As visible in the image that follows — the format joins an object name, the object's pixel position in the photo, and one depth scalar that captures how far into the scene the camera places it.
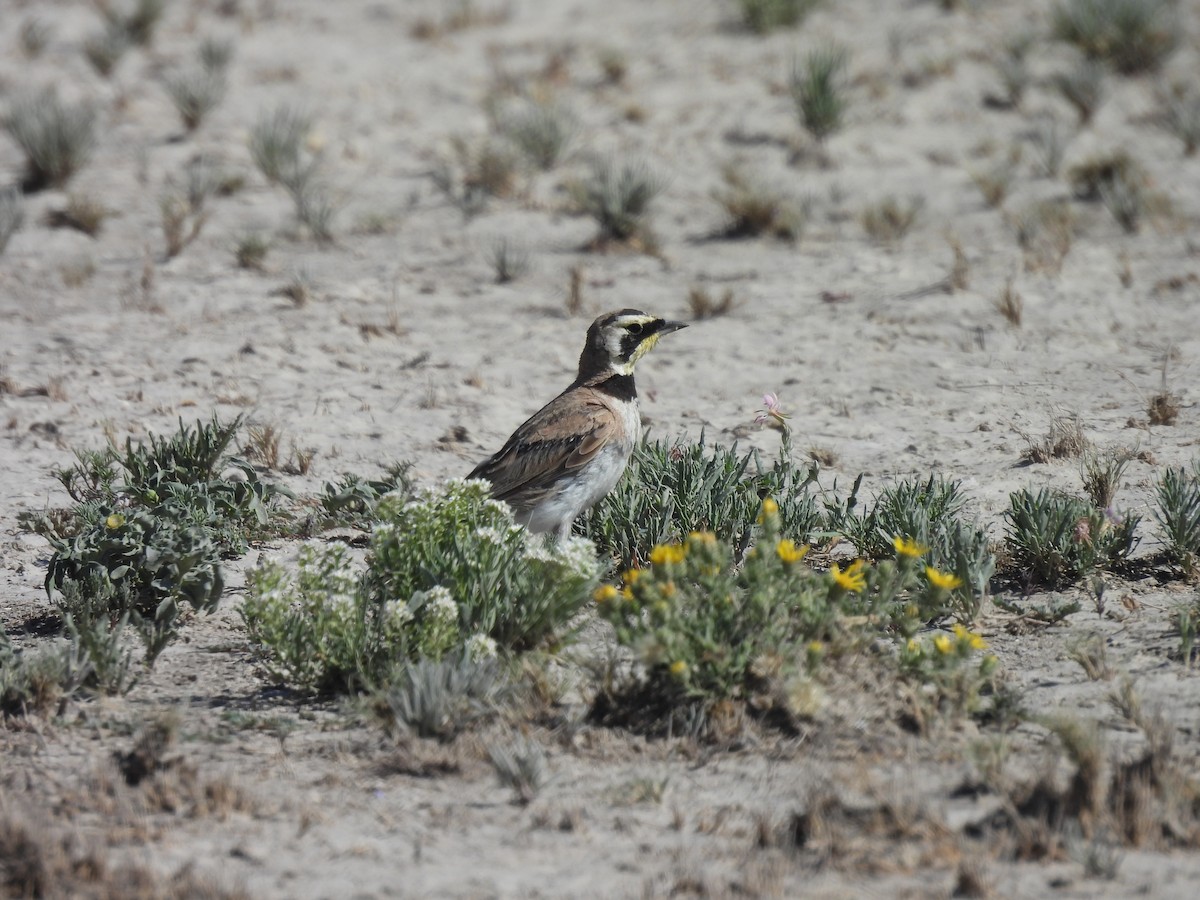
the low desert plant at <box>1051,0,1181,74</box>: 14.34
